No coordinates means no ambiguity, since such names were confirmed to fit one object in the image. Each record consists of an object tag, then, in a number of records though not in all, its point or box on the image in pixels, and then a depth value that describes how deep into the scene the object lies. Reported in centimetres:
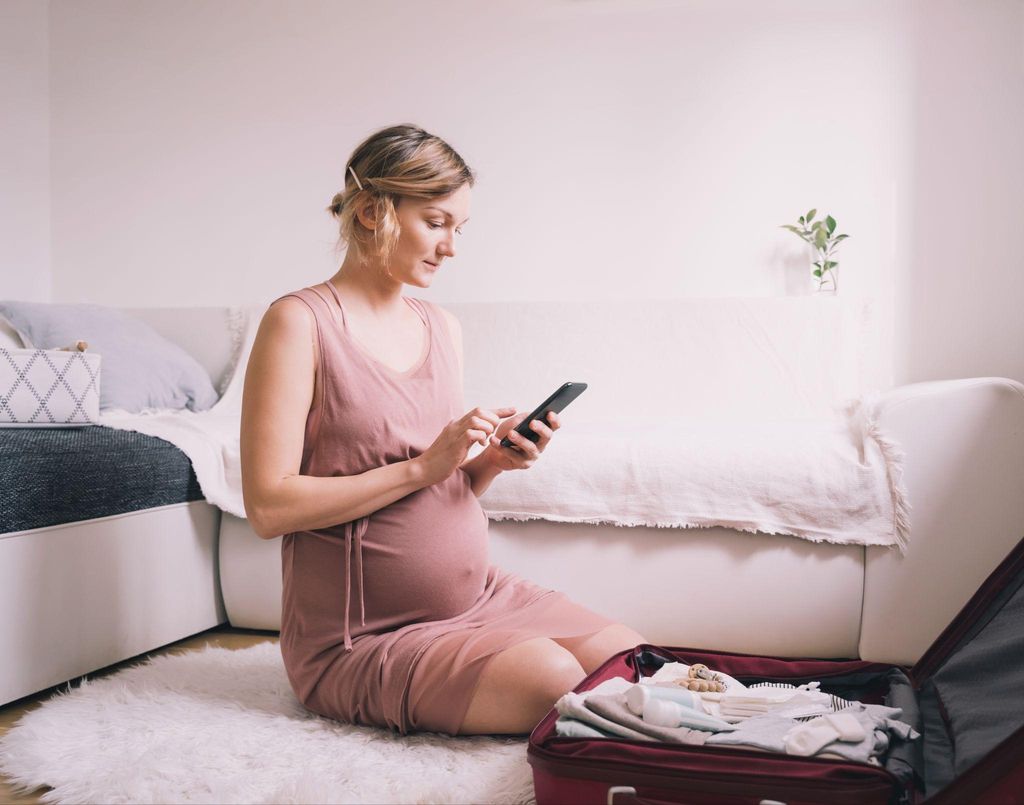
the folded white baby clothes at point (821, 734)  98
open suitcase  91
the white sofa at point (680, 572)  159
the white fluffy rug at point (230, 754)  112
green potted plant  263
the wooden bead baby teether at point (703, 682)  126
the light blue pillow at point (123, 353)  246
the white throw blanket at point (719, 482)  167
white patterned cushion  165
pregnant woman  126
